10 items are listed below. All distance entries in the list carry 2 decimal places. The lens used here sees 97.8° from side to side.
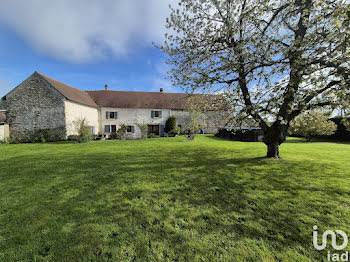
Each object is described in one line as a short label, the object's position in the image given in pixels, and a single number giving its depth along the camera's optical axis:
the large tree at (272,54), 4.73
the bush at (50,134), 17.61
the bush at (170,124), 23.92
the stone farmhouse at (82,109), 17.73
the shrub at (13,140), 17.30
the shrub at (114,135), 20.67
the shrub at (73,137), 17.24
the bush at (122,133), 19.95
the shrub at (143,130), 20.97
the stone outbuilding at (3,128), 17.02
